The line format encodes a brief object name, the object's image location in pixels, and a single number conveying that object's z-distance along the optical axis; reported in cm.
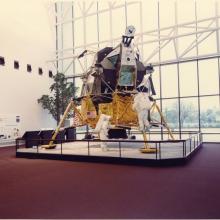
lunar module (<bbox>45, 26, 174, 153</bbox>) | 1083
